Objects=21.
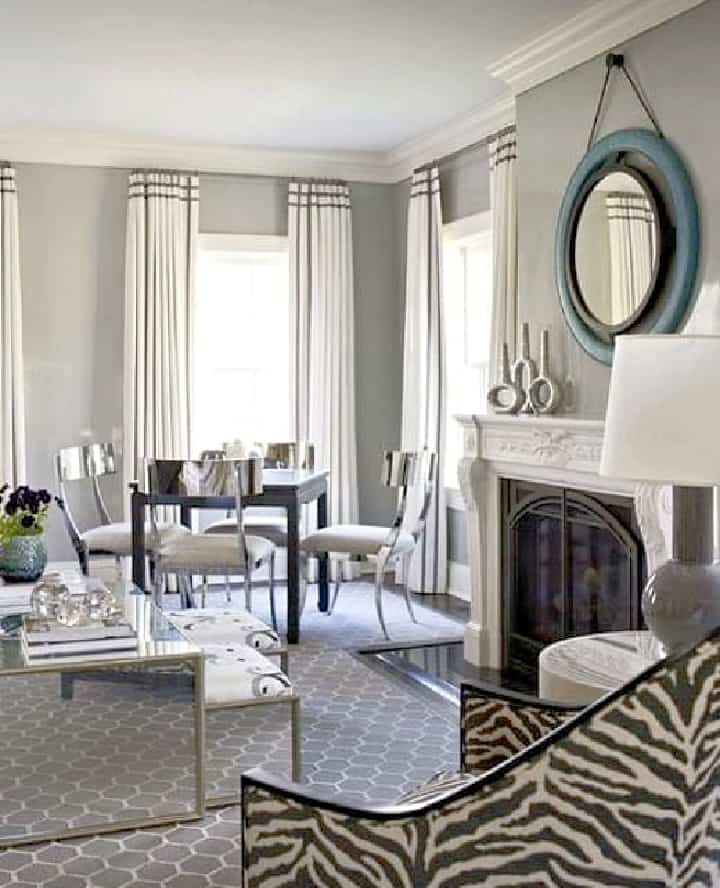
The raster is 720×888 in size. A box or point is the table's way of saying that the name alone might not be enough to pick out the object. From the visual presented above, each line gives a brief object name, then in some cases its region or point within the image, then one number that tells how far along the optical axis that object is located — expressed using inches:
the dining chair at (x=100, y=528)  221.9
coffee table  124.0
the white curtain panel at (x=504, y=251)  213.6
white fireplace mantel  170.4
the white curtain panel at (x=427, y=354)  254.7
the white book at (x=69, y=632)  126.7
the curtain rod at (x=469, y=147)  218.5
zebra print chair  60.0
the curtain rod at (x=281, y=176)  268.7
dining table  206.7
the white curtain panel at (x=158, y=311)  257.6
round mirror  157.5
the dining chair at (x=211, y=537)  194.2
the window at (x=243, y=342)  273.0
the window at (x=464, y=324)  250.4
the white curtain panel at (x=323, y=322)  272.2
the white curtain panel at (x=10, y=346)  248.1
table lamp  88.4
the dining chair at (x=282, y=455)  251.5
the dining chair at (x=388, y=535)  213.5
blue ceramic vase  162.7
